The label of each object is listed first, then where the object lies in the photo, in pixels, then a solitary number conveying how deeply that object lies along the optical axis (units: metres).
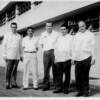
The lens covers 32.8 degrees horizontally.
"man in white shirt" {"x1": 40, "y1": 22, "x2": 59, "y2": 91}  4.64
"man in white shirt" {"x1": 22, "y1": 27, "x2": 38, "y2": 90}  4.78
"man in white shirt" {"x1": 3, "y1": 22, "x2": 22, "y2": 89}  5.05
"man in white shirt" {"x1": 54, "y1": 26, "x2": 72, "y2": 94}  4.33
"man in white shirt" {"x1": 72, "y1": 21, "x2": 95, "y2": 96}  3.96
